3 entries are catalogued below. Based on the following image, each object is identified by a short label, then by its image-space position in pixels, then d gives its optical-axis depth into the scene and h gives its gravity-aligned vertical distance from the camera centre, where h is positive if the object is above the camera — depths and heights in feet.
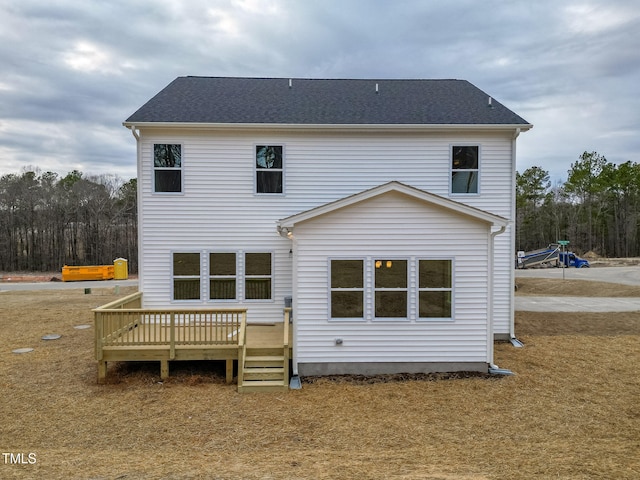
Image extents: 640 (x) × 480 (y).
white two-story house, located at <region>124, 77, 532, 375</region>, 34.19 +5.91
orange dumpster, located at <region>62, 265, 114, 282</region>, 85.81 -8.00
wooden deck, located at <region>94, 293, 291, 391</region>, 25.20 -7.90
